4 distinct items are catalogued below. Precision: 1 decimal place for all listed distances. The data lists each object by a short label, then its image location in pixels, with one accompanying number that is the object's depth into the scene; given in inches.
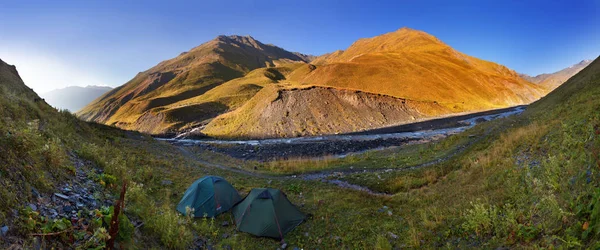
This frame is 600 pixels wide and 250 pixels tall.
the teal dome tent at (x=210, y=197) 478.7
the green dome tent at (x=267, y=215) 410.0
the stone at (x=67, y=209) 203.8
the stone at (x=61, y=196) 216.4
